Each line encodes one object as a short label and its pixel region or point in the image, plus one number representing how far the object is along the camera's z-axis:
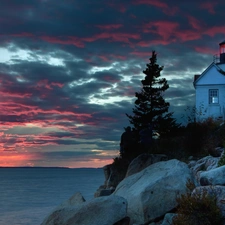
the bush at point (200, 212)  10.87
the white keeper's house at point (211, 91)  38.47
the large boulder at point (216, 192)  11.25
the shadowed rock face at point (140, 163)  20.52
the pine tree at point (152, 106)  33.38
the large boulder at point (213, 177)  12.33
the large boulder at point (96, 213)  12.01
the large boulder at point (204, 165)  17.09
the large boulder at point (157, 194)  13.35
